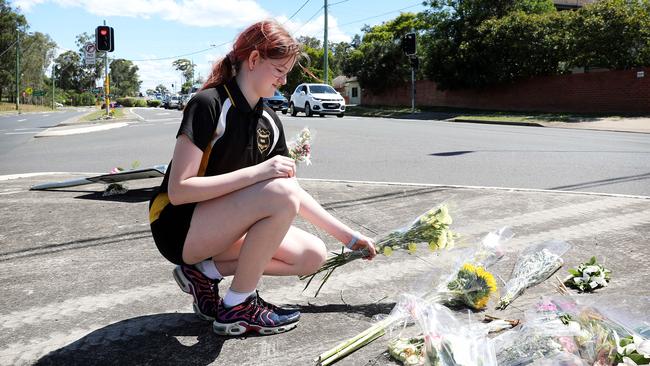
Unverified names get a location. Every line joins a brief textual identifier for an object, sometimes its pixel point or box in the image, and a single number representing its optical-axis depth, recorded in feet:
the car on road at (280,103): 109.46
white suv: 87.81
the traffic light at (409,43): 90.99
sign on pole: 80.07
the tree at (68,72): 451.12
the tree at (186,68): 424.05
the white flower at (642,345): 6.57
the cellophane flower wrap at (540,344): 6.52
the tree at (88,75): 442.09
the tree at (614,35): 82.38
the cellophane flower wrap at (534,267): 9.70
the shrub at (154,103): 295.26
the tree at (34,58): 277.85
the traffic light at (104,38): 73.51
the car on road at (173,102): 192.66
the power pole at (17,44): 208.54
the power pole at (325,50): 114.32
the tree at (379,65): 145.07
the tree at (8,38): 235.61
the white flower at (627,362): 6.37
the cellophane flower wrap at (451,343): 6.42
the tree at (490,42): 100.78
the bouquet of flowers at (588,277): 10.12
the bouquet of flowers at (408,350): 7.23
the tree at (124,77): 495.41
